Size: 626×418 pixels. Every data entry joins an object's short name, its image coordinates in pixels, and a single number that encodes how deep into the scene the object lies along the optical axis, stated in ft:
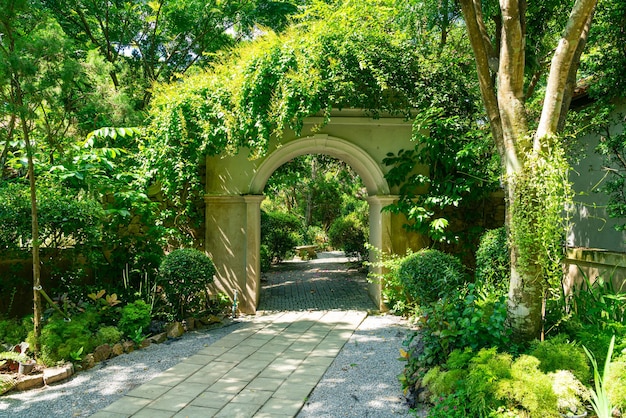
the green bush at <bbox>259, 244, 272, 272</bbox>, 41.83
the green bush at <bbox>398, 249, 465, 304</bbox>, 19.38
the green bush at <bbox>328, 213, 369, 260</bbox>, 43.50
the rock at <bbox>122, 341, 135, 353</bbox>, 17.34
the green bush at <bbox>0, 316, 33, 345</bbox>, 16.26
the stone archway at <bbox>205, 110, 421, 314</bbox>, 25.05
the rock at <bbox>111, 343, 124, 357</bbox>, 16.93
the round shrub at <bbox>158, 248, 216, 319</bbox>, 20.74
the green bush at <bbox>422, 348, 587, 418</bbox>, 9.67
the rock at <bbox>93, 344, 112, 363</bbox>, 16.25
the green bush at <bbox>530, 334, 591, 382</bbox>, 10.60
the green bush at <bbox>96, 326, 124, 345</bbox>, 17.16
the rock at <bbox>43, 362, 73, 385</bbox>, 14.07
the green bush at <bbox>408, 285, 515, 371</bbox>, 12.18
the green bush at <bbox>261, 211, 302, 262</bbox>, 44.32
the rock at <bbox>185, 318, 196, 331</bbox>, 20.93
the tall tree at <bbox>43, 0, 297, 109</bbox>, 33.47
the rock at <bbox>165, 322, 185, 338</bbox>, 19.72
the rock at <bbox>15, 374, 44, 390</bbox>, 13.52
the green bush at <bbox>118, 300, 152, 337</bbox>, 18.40
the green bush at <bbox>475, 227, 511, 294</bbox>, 18.15
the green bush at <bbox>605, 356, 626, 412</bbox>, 9.38
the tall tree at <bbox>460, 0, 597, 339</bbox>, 11.62
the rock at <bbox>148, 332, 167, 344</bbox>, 18.66
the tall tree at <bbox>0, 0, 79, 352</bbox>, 14.75
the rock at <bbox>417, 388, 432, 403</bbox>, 11.70
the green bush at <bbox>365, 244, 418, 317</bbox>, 22.31
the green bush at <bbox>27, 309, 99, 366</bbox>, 15.34
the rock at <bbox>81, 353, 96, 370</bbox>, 15.53
